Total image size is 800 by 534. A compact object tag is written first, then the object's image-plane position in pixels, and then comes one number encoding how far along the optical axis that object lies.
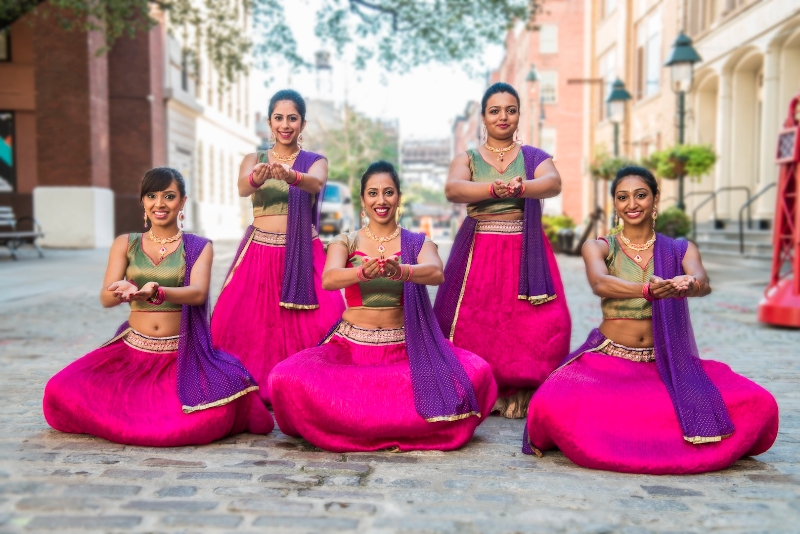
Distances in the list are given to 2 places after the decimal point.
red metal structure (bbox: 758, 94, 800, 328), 7.84
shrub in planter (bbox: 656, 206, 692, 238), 13.80
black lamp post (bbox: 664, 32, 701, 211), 13.19
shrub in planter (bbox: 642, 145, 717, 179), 14.28
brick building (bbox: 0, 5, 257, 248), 19.50
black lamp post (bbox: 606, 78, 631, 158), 17.69
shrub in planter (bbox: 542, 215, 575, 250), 22.97
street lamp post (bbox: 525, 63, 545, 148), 24.30
